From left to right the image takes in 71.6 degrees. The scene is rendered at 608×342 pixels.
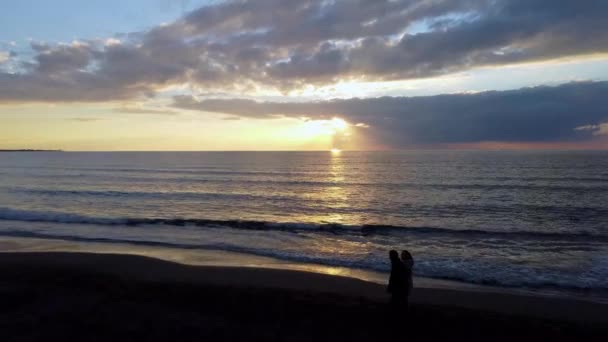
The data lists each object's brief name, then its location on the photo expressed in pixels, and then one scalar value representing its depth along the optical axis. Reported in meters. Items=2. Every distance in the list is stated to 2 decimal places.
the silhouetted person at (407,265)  9.02
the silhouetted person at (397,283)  9.06
